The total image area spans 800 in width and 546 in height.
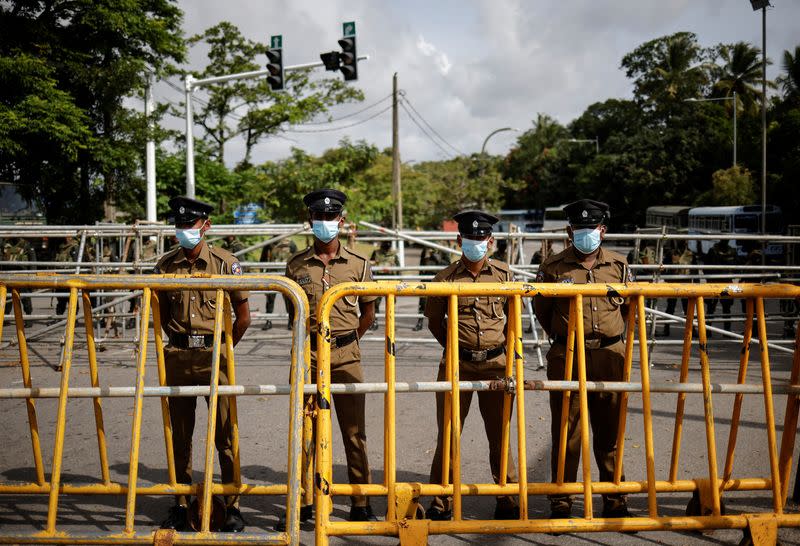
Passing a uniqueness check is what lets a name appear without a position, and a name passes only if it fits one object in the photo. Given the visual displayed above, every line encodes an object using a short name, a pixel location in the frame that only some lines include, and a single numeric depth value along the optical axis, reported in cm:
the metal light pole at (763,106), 1738
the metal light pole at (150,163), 1719
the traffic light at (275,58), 1405
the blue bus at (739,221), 2728
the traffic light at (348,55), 1362
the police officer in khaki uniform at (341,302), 427
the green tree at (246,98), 2708
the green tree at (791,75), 3328
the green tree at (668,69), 4894
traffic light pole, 1461
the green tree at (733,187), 3173
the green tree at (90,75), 1627
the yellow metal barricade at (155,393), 332
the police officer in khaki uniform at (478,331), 422
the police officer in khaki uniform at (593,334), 420
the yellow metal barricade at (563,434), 348
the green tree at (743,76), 4412
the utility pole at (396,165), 2436
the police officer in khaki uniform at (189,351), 408
